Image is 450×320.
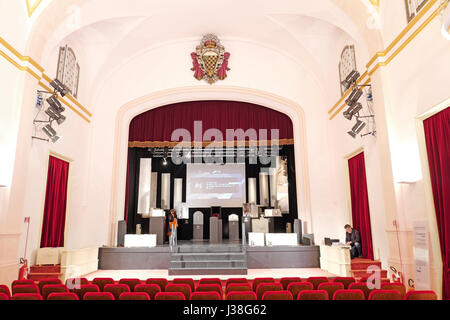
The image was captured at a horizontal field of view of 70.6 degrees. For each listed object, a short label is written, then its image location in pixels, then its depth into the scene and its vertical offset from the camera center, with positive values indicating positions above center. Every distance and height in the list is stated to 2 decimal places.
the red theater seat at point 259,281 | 3.74 -0.69
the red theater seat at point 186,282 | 3.66 -0.66
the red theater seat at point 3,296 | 2.79 -0.62
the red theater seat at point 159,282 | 3.82 -0.69
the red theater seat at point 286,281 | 3.76 -0.69
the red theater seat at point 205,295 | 2.88 -0.64
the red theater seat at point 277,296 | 2.86 -0.64
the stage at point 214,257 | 7.70 -0.80
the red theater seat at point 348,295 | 2.90 -0.65
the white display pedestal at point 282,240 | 8.36 -0.44
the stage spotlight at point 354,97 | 6.32 +2.51
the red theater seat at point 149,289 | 3.29 -0.66
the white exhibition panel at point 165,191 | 12.02 +1.23
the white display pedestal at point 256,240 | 8.46 -0.44
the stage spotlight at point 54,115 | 6.36 +2.17
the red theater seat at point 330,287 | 3.31 -0.66
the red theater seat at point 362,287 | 3.33 -0.67
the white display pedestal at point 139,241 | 8.33 -0.44
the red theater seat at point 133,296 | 2.86 -0.64
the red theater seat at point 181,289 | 3.22 -0.65
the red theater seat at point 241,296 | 2.91 -0.65
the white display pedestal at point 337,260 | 6.50 -0.79
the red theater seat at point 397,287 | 3.36 -0.68
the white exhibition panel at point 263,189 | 12.09 +1.29
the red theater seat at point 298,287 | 3.38 -0.67
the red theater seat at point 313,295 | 2.88 -0.64
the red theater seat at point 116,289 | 3.30 -0.66
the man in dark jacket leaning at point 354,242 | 7.31 -0.44
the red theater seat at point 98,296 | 2.87 -0.64
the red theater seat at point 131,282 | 3.70 -0.68
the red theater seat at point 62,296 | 2.84 -0.63
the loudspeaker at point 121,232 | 8.69 -0.22
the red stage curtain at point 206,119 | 10.54 +3.43
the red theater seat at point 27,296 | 2.82 -0.63
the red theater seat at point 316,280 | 3.78 -0.68
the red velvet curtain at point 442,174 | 4.50 +0.69
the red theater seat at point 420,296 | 2.85 -0.65
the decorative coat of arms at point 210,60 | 9.30 +4.77
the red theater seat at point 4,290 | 3.04 -0.61
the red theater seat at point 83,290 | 3.23 -0.66
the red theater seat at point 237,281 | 3.80 -0.69
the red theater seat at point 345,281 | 3.73 -0.68
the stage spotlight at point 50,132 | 6.35 +1.81
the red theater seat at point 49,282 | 3.76 -0.69
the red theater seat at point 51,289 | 3.26 -0.65
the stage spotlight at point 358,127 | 6.64 +1.97
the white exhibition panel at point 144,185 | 11.02 +1.34
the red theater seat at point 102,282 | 3.76 -0.69
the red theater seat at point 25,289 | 3.23 -0.64
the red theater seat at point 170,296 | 2.85 -0.64
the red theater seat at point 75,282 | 3.61 -0.69
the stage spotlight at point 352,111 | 6.50 +2.30
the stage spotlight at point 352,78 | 6.50 +2.95
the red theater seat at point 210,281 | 3.81 -0.68
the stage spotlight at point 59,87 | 6.38 +2.74
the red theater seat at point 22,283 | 3.50 -0.64
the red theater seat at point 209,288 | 3.28 -0.66
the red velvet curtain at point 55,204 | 7.08 +0.46
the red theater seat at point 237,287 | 3.32 -0.66
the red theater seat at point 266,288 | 3.29 -0.66
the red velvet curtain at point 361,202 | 7.22 +0.49
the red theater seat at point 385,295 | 2.86 -0.64
